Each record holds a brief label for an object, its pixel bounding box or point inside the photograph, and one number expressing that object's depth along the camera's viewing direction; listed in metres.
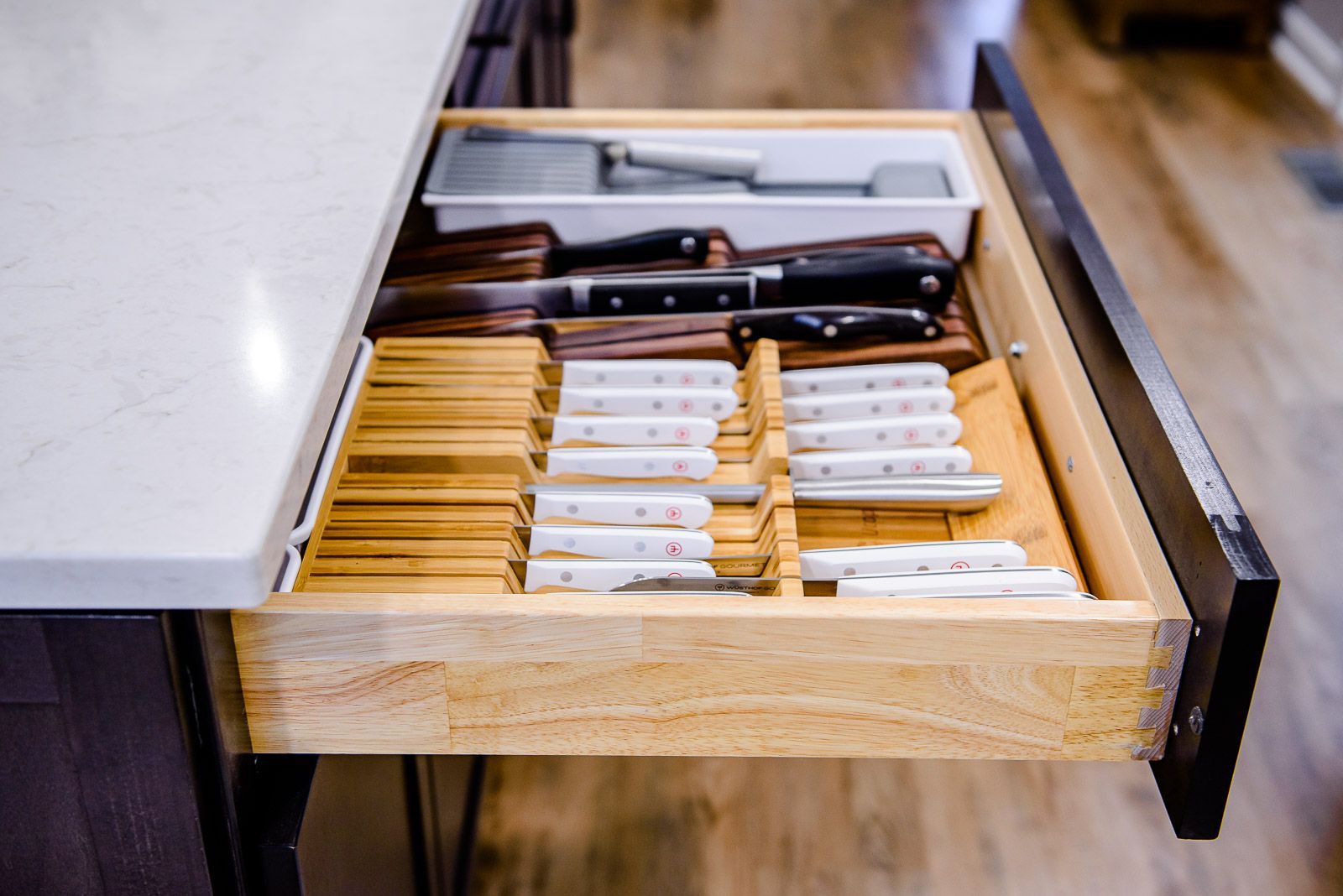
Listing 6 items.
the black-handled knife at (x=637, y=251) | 1.47
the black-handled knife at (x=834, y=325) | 1.35
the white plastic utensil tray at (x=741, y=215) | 1.49
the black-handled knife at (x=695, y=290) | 1.38
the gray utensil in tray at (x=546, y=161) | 1.55
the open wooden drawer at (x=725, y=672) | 0.91
